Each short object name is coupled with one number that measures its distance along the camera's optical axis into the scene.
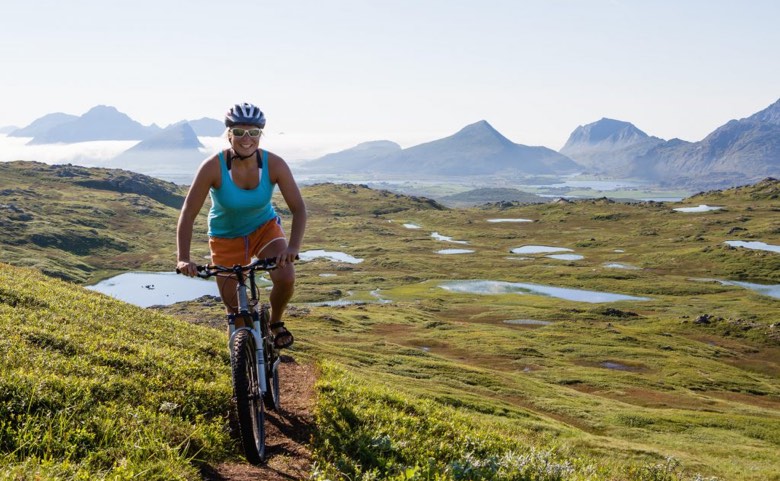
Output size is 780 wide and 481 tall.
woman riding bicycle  9.85
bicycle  8.69
